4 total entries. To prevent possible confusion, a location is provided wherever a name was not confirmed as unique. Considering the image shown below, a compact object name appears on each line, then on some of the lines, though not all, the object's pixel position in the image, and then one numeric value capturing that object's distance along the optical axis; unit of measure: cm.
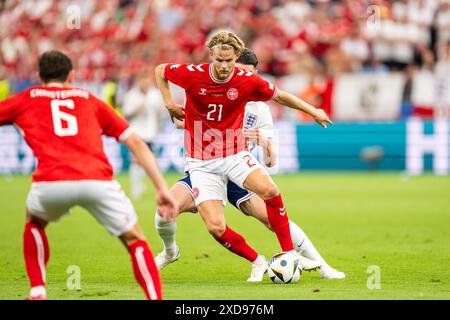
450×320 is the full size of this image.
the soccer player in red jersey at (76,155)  1392
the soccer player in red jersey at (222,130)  1833
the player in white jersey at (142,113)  3994
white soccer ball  1823
